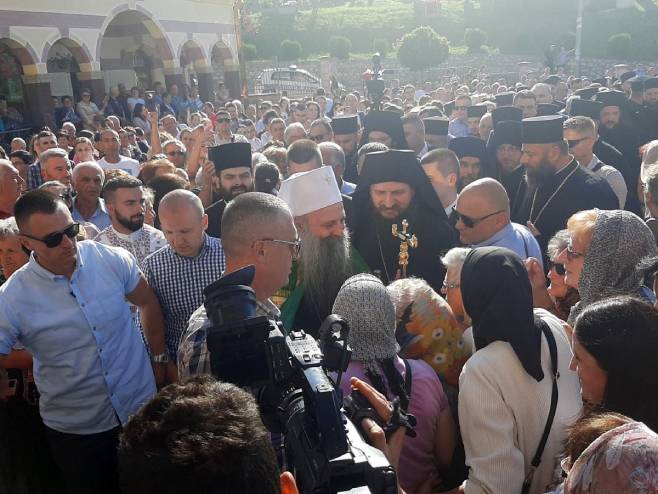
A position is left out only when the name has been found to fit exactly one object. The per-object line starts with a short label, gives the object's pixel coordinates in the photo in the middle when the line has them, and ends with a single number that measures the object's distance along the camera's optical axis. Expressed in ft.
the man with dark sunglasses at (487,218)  13.16
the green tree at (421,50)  126.62
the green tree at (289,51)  149.07
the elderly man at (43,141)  28.27
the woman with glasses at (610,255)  9.36
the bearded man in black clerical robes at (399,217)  14.90
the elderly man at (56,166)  21.06
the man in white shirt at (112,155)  26.27
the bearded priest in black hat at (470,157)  21.93
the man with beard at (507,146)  22.26
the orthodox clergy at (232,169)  17.98
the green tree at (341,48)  152.56
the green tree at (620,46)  137.90
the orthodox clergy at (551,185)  16.49
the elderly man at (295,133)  27.84
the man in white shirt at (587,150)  18.83
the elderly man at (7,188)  17.65
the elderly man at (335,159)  21.01
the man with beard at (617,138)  23.41
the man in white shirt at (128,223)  14.92
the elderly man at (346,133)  27.55
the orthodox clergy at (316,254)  12.37
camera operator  8.57
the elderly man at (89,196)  17.97
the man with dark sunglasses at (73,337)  10.30
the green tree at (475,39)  158.47
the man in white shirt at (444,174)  18.02
